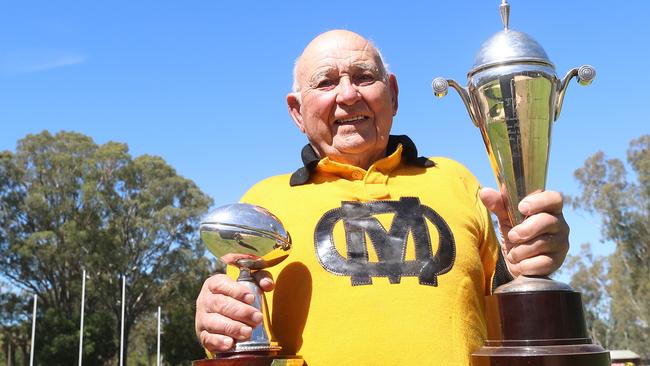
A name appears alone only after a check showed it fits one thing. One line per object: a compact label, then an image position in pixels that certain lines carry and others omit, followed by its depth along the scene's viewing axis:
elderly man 1.80
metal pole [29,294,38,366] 21.90
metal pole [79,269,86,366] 21.93
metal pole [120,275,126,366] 24.12
